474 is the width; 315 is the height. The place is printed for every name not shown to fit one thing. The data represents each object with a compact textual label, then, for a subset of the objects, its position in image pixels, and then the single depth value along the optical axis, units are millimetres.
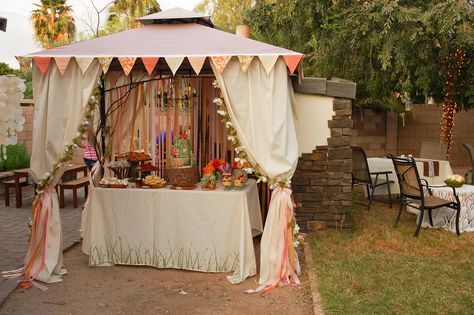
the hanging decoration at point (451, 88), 10648
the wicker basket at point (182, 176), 5484
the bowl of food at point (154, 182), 5523
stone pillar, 6688
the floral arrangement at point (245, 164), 4977
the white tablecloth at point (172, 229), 5188
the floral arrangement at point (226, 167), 5559
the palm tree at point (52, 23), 27797
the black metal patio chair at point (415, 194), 6520
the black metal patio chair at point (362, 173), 8156
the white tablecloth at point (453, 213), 6883
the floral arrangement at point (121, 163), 6119
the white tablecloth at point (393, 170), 8242
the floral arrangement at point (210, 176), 5398
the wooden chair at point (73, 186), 8535
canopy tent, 4906
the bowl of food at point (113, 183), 5535
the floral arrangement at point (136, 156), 6145
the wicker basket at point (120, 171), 6156
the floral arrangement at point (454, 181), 6898
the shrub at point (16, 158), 10900
